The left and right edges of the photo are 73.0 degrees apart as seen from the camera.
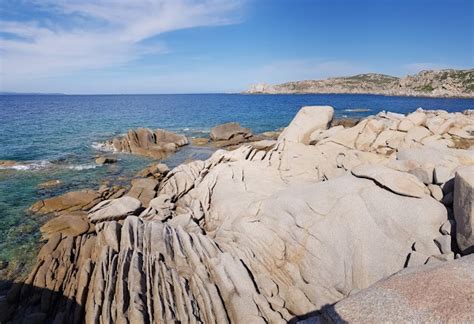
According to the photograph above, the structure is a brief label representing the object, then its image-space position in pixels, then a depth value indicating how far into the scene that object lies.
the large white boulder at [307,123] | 24.77
